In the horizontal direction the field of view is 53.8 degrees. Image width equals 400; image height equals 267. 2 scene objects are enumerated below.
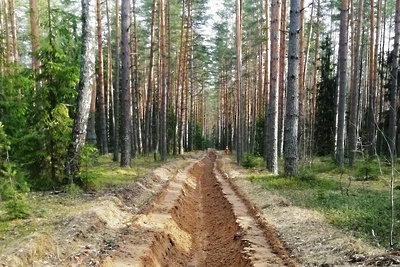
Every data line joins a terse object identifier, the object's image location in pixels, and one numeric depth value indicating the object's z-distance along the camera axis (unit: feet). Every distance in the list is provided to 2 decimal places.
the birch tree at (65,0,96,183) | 35.34
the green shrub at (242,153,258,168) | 71.62
